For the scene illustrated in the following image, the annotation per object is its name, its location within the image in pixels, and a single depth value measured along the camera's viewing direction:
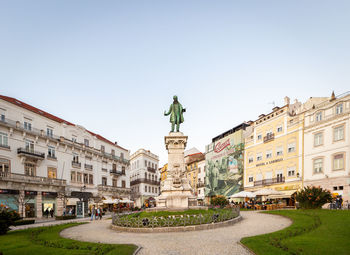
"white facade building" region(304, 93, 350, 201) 29.05
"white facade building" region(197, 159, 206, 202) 64.75
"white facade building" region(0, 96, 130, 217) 31.67
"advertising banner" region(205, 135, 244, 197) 49.25
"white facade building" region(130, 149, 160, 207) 63.94
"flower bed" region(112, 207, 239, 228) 13.94
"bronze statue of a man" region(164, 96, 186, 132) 21.64
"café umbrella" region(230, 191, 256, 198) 32.91
